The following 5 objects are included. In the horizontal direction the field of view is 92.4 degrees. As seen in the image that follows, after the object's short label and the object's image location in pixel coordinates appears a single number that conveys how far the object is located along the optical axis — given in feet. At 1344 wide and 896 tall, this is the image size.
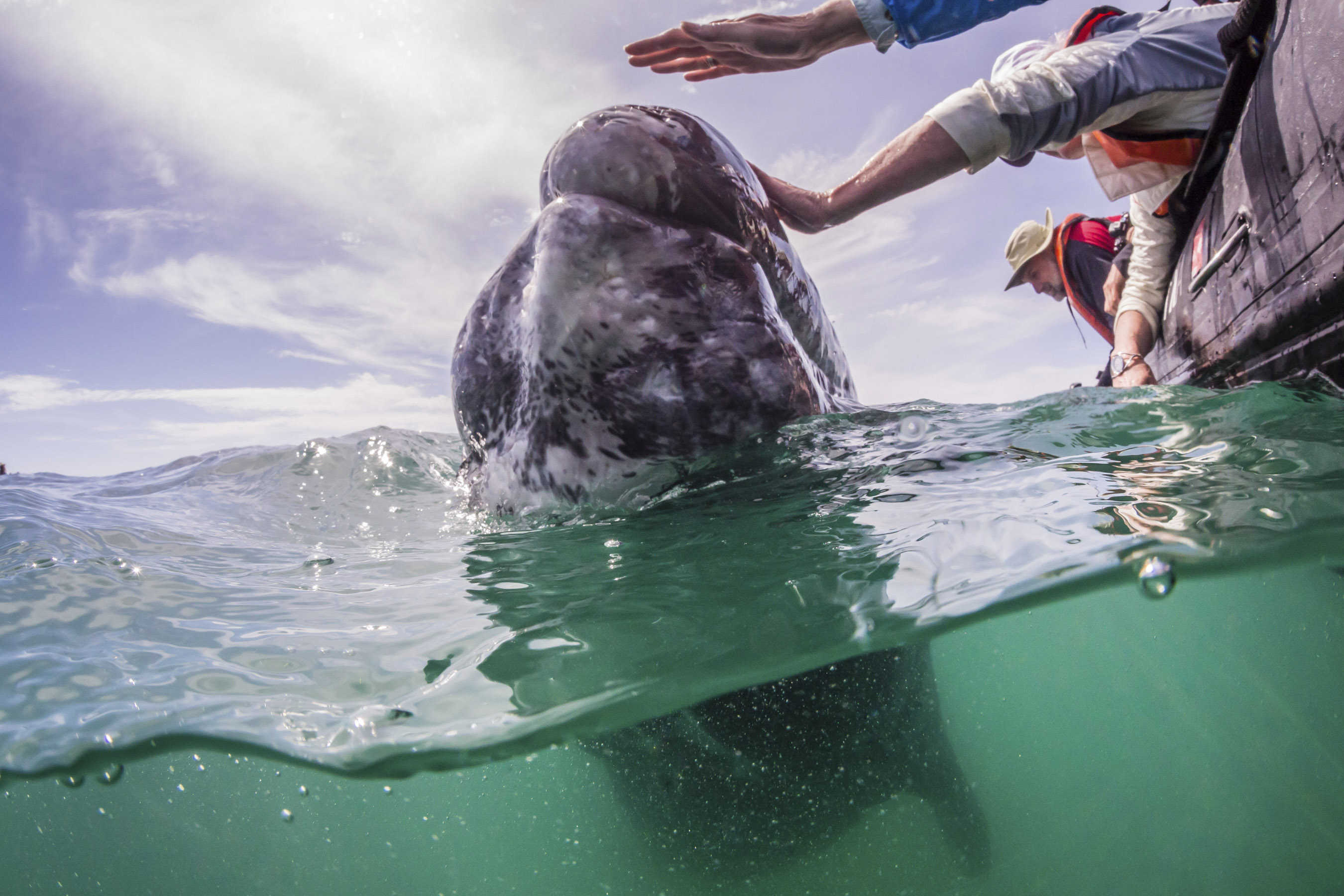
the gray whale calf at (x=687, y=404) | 5.26
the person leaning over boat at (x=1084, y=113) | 9.37
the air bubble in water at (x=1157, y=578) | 5.83
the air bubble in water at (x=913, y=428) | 8.25
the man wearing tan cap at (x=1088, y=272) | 13.91
